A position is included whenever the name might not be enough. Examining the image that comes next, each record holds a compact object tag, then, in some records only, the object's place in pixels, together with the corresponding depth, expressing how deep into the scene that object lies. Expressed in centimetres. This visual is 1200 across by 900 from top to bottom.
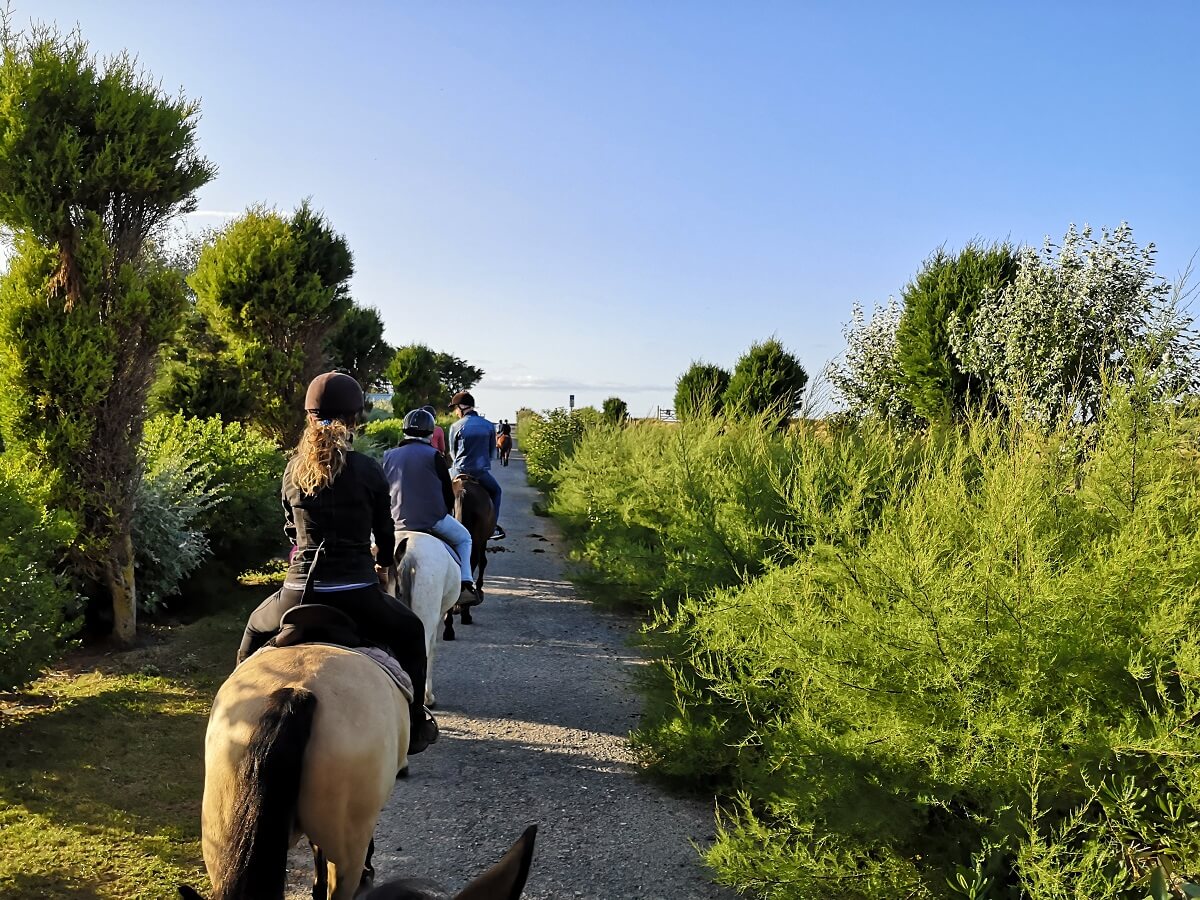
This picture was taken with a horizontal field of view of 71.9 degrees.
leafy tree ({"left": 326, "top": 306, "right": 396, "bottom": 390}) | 2891
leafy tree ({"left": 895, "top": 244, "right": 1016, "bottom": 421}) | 1342
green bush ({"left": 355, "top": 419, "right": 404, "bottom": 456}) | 2647
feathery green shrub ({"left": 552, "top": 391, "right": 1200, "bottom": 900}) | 280
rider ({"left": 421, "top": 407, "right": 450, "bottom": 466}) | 1524
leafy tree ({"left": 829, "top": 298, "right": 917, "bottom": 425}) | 1503
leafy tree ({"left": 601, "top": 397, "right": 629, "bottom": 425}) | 3663
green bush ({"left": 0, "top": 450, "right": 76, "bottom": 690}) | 545
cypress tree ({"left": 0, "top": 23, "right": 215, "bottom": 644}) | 705
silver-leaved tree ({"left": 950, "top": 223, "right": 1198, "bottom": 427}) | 1058
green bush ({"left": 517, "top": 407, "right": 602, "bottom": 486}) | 2450
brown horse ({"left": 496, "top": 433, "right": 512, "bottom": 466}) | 3534
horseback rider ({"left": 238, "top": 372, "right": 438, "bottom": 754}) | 380
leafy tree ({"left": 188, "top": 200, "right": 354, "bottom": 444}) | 1352
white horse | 612
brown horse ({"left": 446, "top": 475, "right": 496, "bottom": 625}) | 996
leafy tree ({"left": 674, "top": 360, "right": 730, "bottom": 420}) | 2187
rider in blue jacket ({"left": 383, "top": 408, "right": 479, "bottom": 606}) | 658
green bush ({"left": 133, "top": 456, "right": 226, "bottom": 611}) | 834
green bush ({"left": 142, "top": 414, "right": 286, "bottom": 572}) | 966
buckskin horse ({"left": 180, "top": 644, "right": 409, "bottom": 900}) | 259
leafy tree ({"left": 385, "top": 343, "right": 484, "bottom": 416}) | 4059
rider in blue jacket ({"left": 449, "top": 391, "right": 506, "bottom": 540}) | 1018
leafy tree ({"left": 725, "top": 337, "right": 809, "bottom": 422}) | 1756
